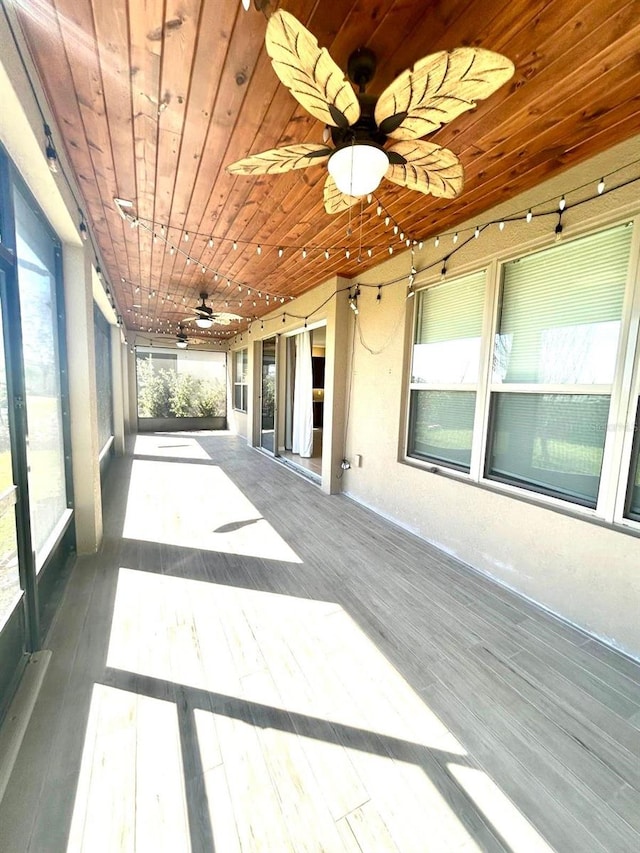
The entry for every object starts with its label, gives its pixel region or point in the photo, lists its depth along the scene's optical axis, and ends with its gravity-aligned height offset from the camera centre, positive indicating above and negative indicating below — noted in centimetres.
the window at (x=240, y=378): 877 +31
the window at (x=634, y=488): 190 -49
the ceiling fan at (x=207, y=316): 491 +115
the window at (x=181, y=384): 927 +12
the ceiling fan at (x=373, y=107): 107 +109
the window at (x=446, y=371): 285 +24
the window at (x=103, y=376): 465 +14
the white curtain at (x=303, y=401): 641 -18
